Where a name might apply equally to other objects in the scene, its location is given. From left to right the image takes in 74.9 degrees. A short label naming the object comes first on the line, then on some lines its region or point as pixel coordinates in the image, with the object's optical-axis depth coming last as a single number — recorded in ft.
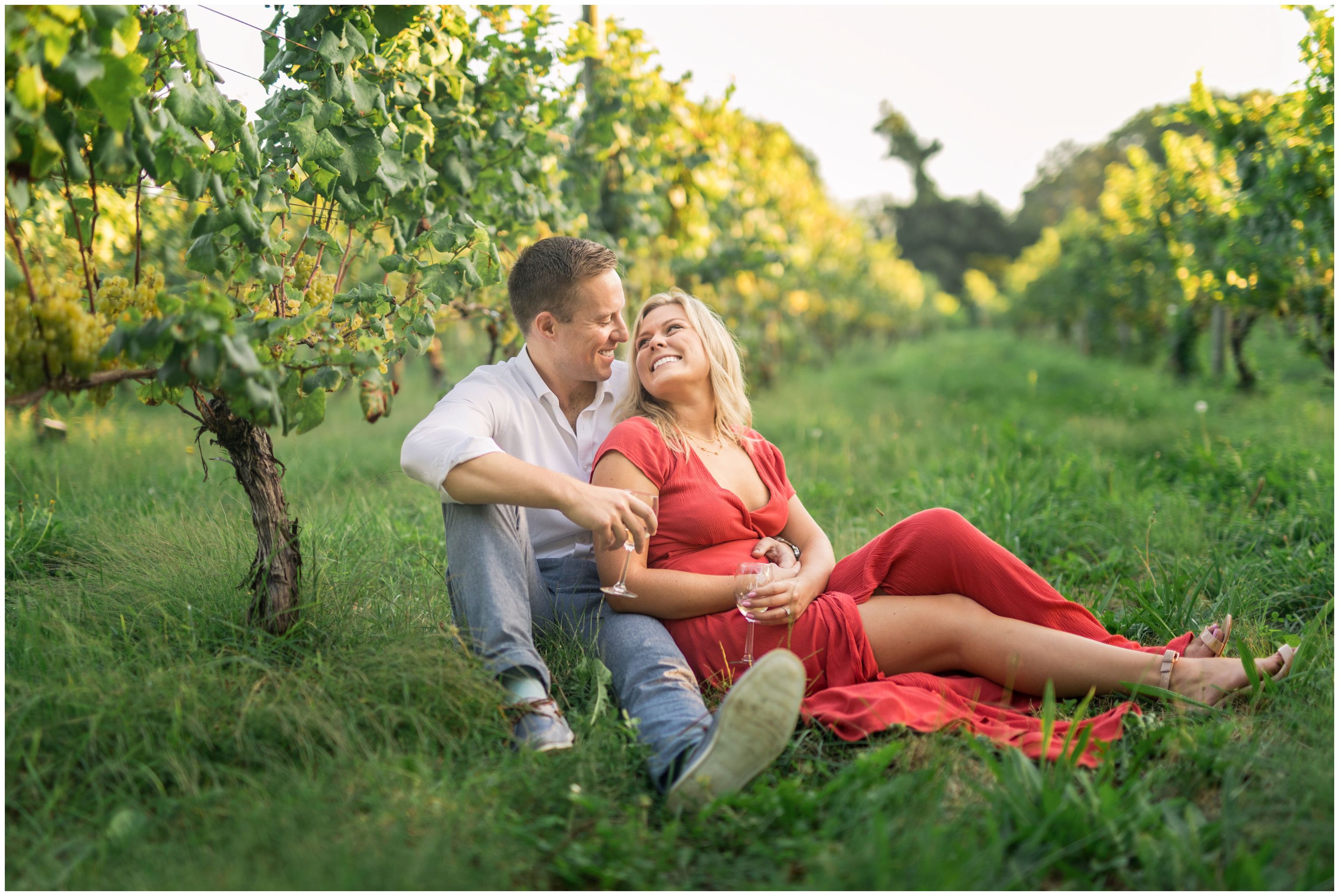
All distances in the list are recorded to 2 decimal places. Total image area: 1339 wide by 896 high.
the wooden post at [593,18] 16.88
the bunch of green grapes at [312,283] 8.63
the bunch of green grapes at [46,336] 6.08
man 6.31
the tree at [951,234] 207.62
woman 7.83
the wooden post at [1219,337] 32.89
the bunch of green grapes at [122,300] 7.09
